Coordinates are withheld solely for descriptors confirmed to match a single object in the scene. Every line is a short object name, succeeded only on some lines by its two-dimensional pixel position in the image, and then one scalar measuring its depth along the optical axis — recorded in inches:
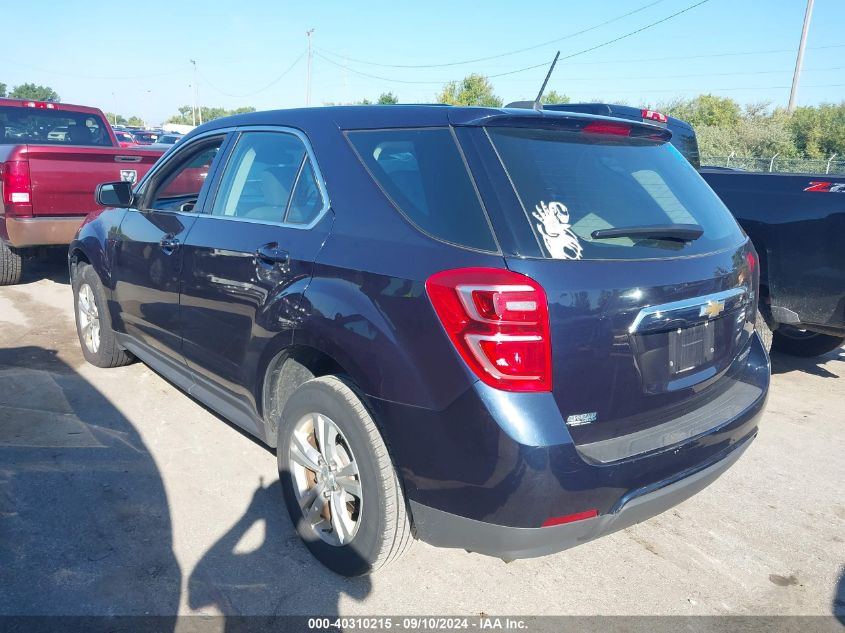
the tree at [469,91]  1798.7
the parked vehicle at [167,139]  1063.0
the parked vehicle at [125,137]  1030.3
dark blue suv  80.0
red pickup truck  249.3
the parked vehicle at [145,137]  1160.2
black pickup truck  164.9
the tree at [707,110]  1905.8
